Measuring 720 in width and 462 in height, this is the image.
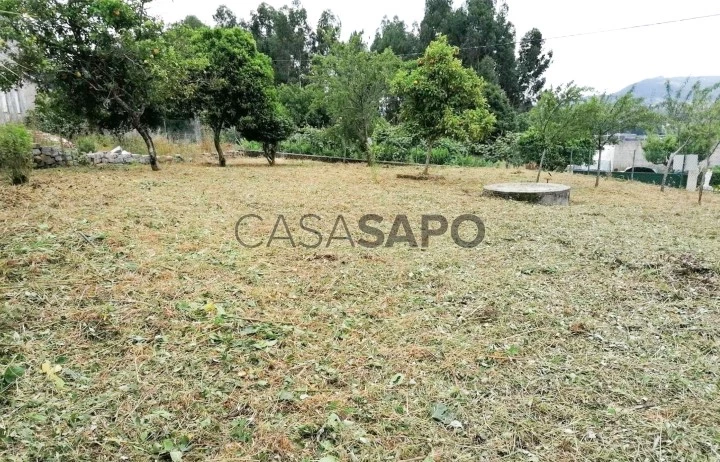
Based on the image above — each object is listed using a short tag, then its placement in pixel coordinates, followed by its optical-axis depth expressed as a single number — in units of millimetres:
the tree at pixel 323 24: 28047
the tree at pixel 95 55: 6652
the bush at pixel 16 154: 5531
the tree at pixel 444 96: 8758
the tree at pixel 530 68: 27328
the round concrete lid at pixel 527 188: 6875
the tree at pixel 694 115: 8492
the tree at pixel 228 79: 9945
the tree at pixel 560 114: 8789
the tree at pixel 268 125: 10930
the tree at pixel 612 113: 8656
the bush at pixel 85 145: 9656
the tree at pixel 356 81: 10656
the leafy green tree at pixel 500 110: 19641
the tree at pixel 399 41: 25078
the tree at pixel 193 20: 22747
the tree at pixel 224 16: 29359
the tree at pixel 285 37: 26859
